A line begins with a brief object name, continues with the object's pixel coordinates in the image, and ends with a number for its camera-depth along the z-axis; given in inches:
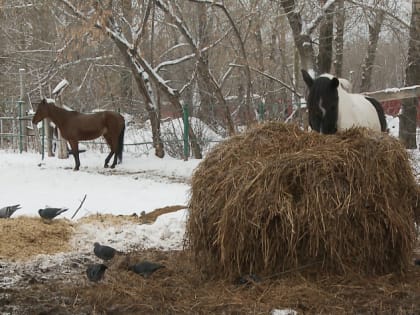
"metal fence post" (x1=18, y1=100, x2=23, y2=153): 726.6
